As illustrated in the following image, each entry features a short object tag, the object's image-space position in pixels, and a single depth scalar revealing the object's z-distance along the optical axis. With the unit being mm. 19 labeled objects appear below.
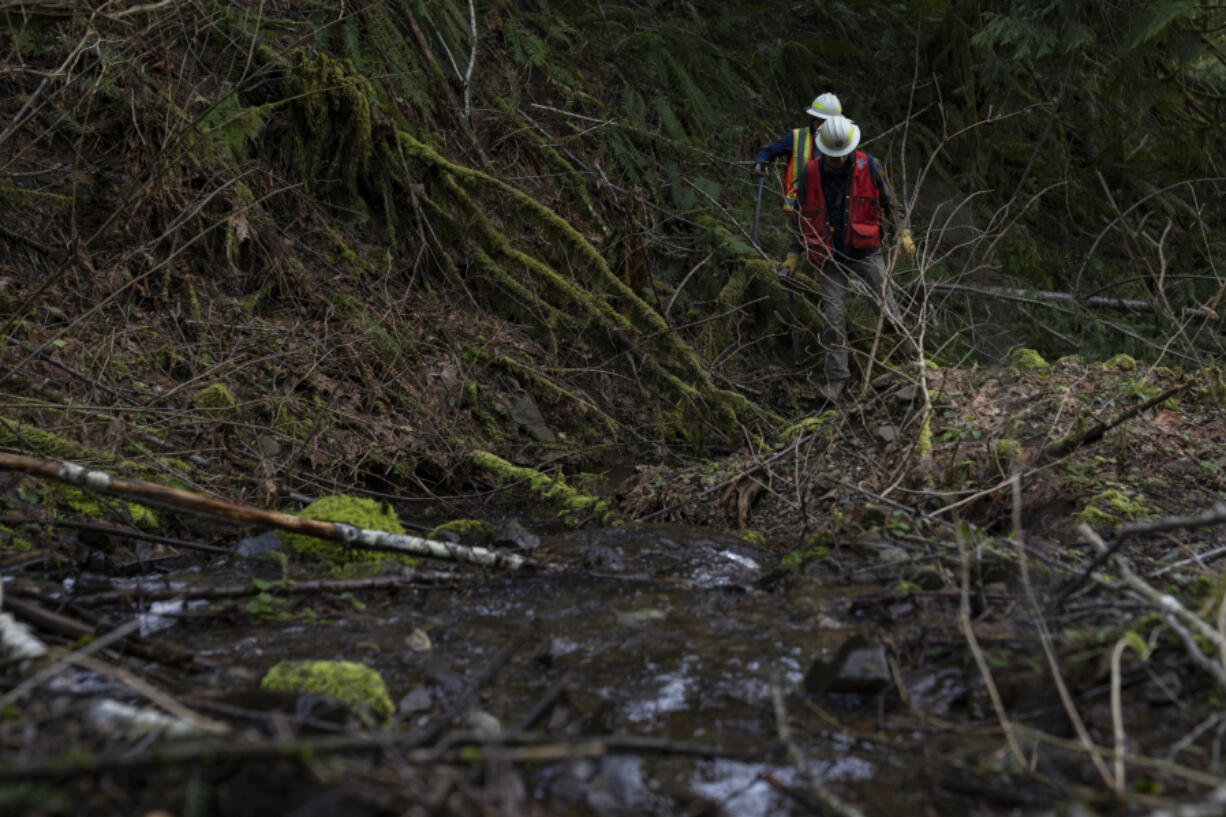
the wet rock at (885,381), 6297
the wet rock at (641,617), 3328
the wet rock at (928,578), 3189
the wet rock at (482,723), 2328
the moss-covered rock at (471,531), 4457
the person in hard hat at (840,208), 6875
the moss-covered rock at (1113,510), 3965
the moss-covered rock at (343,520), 3865
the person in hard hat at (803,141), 7109
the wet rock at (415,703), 2537
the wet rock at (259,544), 3912
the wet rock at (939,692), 2484
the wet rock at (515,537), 4379
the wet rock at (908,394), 5639
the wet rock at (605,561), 4043
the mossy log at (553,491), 5133
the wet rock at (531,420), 6371
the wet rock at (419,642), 3025
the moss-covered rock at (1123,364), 6543
